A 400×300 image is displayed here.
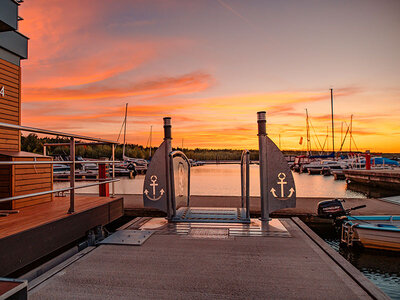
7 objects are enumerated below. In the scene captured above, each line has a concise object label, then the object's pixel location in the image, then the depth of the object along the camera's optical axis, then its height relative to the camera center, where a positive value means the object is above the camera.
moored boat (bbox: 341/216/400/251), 6.90 -2.04
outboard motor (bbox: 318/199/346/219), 7.92 -1.59
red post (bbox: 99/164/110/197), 6.35 -0.66
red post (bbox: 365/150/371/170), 27.24 -0.39
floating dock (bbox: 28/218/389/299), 2.58 -1.32
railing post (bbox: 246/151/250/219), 5.42 -0.58
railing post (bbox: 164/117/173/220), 5.66 +0.16
